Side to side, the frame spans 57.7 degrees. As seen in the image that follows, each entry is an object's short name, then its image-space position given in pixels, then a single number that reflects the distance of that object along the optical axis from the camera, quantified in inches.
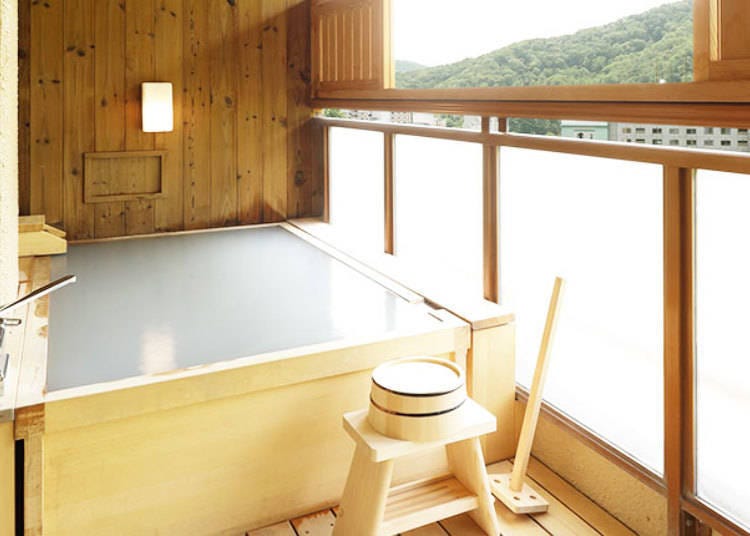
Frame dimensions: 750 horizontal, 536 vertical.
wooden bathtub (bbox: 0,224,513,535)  70.1
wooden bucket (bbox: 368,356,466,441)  67.9
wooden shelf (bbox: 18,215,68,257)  133.0
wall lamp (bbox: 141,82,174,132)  153.9
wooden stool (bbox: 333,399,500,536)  68.9
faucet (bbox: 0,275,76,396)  66.3
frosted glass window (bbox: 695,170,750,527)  65.6
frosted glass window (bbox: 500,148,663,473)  76.8
